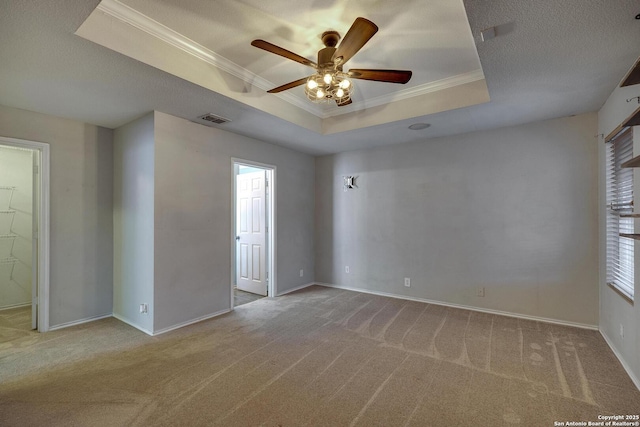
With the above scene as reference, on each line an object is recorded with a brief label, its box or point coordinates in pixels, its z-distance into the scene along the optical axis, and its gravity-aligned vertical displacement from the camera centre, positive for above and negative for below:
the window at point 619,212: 2.50 -0.01
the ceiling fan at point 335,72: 1.91 +1.08
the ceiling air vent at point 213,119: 3.32 +1.08
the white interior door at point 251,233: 4.76 -0.41
